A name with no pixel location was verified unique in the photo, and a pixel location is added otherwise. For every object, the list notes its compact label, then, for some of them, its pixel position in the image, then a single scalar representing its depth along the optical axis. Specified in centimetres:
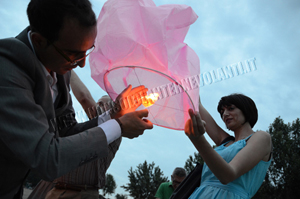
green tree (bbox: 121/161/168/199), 3259
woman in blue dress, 210
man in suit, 119
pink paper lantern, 157
